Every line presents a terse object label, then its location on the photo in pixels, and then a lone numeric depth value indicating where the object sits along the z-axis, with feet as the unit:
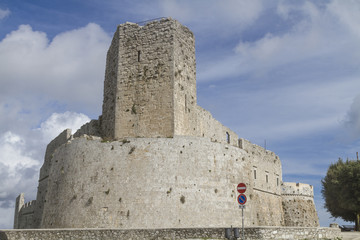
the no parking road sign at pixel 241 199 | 52.24
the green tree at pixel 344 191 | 113.39
